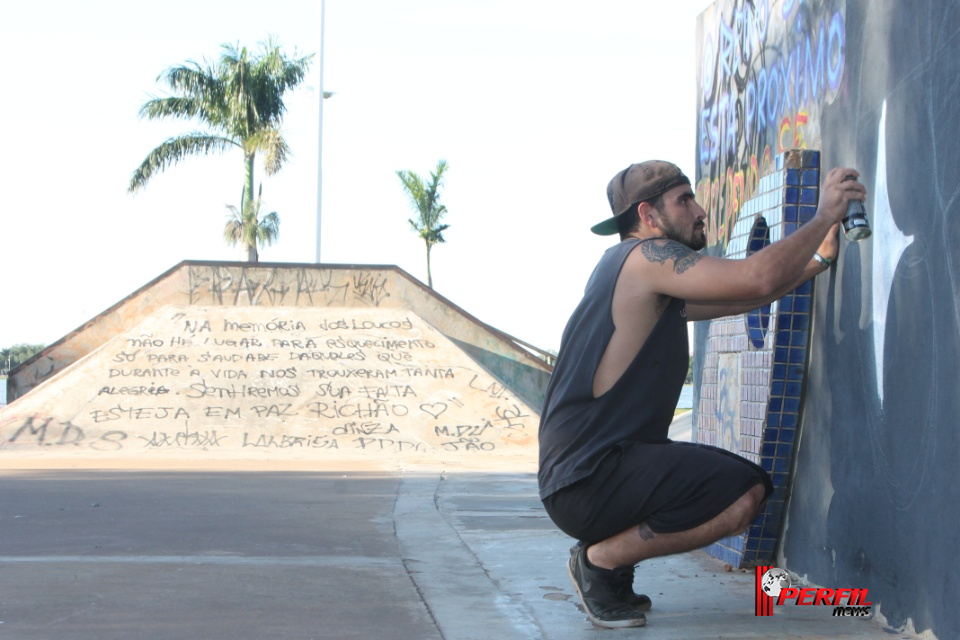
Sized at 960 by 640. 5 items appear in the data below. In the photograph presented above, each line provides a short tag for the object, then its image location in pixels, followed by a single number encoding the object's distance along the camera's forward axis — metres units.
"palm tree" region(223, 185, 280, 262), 30.91
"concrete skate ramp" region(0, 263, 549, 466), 15.52
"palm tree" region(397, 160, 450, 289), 37.94
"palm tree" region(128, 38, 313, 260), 30.56
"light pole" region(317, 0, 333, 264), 32.81
